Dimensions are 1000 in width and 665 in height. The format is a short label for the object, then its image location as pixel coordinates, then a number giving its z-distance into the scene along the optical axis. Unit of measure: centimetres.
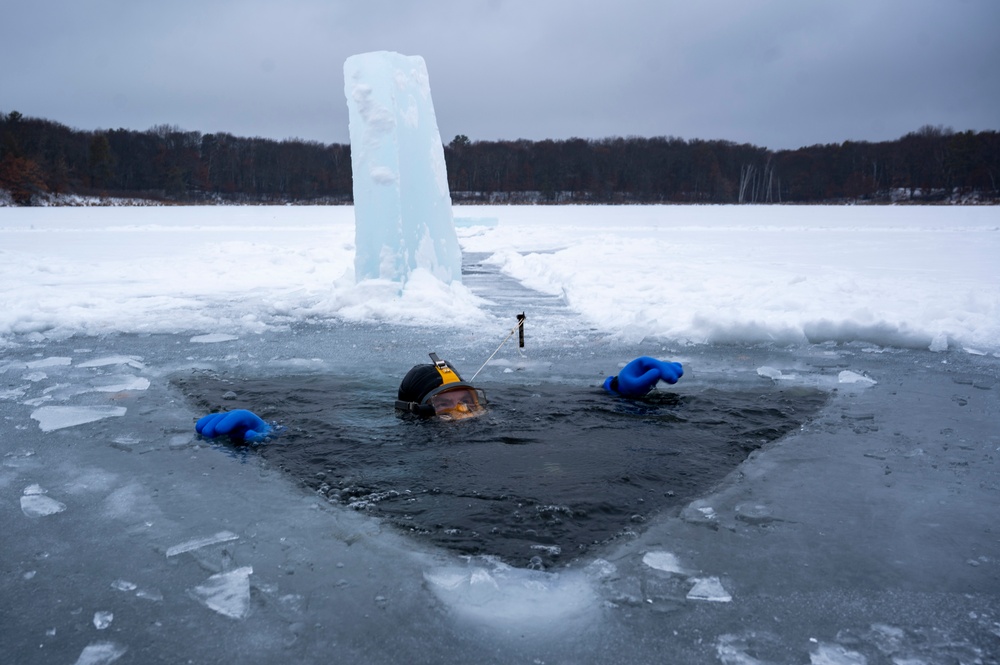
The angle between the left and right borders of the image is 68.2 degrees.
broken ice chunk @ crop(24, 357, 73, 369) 617
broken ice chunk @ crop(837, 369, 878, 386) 565
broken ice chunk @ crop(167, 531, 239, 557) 300
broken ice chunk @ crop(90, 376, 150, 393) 546
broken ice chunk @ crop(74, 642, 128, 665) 228
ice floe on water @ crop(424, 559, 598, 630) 255
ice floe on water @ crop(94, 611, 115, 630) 246
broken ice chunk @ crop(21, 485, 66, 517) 337
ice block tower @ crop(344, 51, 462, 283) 972
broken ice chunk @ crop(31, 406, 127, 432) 462
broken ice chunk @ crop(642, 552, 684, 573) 285
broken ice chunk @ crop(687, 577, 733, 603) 263
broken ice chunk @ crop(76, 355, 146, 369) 622
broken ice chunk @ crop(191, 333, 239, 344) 728
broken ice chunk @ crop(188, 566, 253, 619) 257
